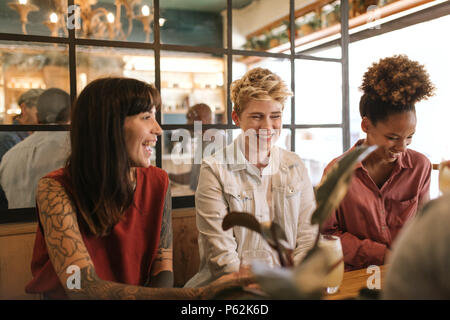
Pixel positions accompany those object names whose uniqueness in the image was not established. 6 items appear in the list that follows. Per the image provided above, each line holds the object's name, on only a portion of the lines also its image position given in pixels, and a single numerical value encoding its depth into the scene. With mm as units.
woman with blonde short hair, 1373
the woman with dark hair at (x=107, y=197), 1052
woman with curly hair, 1319
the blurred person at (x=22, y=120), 1558
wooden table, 869
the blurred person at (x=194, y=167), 1975
